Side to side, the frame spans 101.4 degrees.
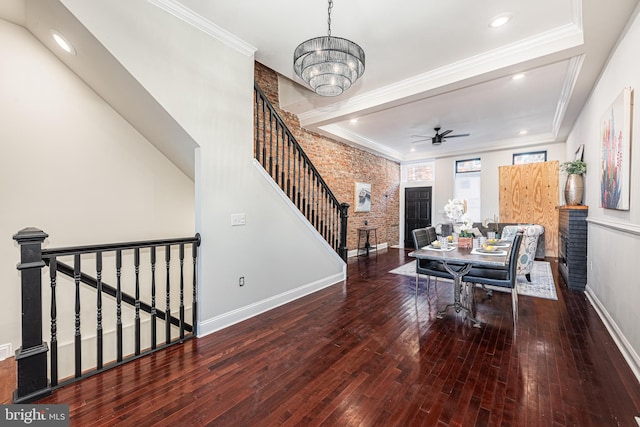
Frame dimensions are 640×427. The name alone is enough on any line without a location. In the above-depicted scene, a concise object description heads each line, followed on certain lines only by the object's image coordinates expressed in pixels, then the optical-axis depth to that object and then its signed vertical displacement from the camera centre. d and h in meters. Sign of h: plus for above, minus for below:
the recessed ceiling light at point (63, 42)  2.53 +1.67
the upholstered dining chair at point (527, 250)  4.21 -0.68
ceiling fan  6.05 +1.69
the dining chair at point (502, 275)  2.86 -0.80
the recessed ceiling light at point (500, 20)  2.64 +1.95
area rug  4.06 -1.31
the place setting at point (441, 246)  3.44 -0.50
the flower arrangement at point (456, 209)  3.38 -0.01
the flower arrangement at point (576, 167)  4.20 +0.65
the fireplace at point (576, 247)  4.04 -0.61
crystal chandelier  2.23 +1.33
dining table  2.82 -0.56
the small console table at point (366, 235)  7.42 -0.78
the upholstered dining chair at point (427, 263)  3.38 -0.77
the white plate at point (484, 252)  3.00 -0.52
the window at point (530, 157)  7.33 +1.45
